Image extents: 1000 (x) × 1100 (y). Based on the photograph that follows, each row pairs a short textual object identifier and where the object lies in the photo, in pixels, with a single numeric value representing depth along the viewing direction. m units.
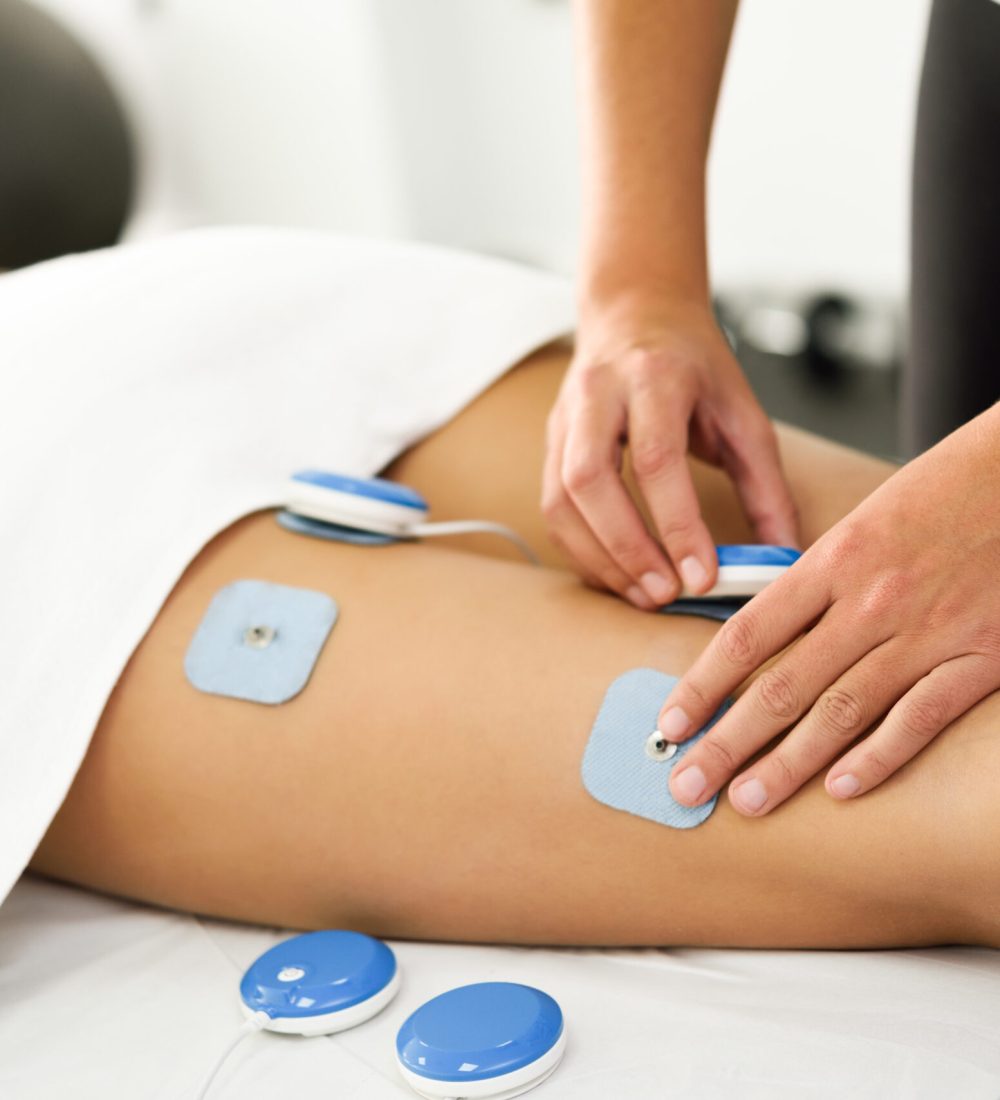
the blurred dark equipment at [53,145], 2.41
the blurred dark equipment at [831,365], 2.30
